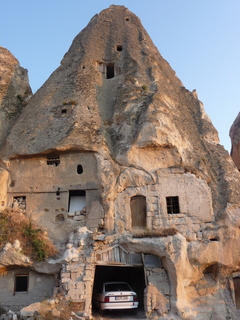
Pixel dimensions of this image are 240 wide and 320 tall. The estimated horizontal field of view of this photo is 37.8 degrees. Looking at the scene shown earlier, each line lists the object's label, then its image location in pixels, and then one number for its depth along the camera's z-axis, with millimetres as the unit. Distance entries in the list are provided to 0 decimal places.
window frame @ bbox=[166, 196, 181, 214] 16188
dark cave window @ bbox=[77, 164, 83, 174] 17188
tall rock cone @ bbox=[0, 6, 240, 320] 14430
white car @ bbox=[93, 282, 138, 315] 13367
